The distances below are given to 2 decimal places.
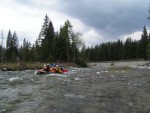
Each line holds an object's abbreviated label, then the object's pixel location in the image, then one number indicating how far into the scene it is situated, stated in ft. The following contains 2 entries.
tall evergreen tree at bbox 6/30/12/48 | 164.35
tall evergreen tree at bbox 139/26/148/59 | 171.60
